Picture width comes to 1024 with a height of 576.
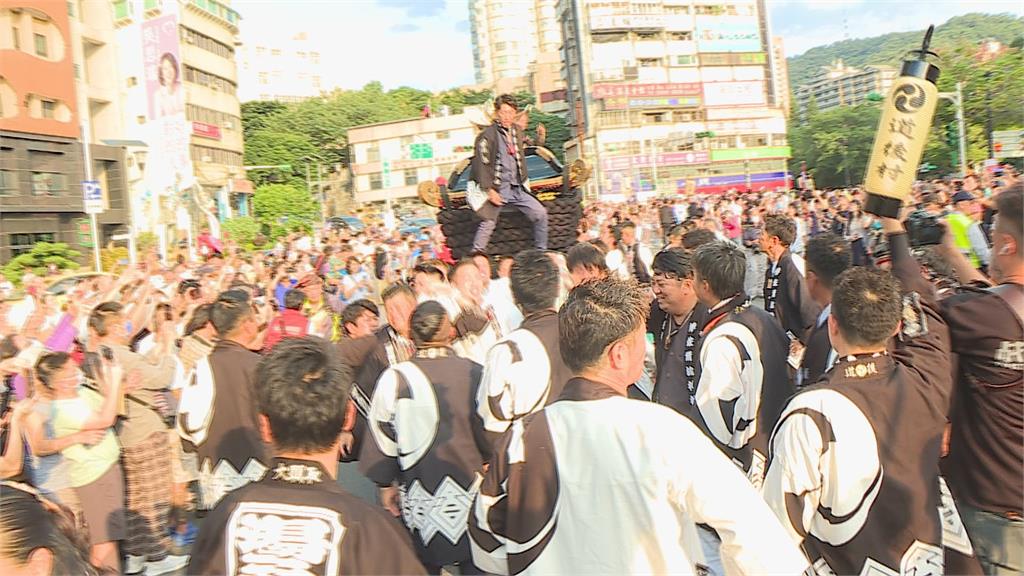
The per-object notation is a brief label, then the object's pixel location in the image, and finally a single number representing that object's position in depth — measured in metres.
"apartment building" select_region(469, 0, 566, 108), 132.12
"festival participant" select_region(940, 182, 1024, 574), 2.60
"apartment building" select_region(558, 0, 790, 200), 64.88
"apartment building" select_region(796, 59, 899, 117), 129.10
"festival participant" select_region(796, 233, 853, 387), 3.68
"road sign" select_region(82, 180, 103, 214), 12.36
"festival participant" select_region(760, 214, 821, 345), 5.24
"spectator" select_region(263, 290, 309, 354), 6.49
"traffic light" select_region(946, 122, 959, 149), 21.28
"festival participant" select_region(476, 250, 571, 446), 3.47
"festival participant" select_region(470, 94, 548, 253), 6.87
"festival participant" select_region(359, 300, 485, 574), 3.48
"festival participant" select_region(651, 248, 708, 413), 3.80
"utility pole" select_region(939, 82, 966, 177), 18.89
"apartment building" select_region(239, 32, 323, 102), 85.69
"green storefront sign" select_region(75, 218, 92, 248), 27.38
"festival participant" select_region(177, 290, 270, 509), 4.20
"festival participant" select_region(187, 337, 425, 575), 1.93
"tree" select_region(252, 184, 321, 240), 41.51
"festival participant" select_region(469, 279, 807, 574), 1.94
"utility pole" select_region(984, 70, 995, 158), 38.09
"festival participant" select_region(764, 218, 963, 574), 2.38
